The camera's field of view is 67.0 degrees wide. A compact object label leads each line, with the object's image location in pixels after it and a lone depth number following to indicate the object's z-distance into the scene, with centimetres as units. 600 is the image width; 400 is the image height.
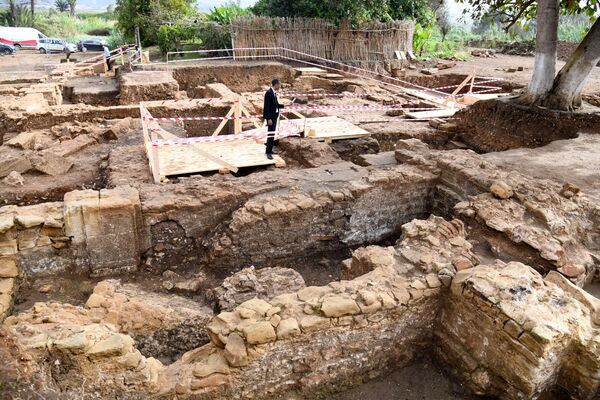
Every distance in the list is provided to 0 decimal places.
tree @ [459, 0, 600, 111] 956
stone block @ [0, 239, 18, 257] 520
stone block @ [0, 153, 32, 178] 727
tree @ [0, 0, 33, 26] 4266
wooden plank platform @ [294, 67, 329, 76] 1703
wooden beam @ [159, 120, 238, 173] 744
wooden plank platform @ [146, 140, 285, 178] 752
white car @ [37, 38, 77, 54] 3262
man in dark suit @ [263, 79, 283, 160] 796
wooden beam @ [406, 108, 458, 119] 1233
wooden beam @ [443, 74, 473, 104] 1409
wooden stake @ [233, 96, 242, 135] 913
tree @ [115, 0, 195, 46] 2222
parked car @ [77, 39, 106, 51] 3397
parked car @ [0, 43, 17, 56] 3049
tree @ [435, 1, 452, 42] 3376
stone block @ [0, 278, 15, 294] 487
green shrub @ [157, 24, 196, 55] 2044
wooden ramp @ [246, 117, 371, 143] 944
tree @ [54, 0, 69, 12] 6594
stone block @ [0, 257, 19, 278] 511
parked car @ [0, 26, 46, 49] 3344
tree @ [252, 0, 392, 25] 1803
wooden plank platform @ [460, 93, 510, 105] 1459
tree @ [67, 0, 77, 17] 6368
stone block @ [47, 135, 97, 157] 827
